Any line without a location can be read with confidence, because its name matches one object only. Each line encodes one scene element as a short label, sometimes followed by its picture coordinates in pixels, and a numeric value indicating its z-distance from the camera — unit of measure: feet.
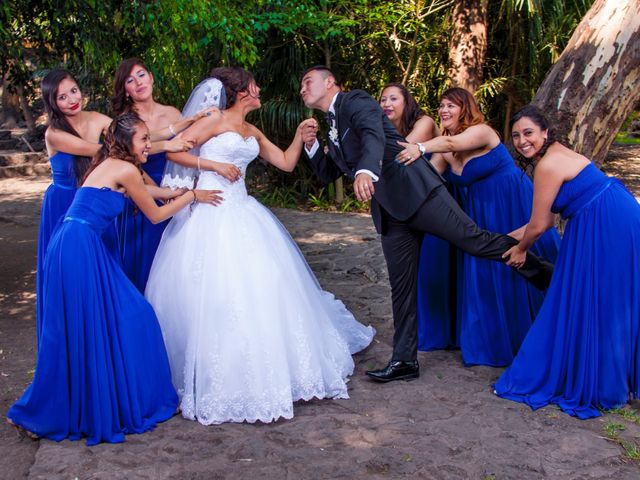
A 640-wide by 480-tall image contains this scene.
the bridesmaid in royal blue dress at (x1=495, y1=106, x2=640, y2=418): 12.66
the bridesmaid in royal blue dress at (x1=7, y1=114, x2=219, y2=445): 11.98
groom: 14.02
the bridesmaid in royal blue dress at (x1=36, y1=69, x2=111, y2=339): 15.11
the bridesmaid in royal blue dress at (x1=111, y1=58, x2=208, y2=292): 15.88
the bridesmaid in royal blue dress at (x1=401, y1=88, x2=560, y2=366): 15.24
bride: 12.82
